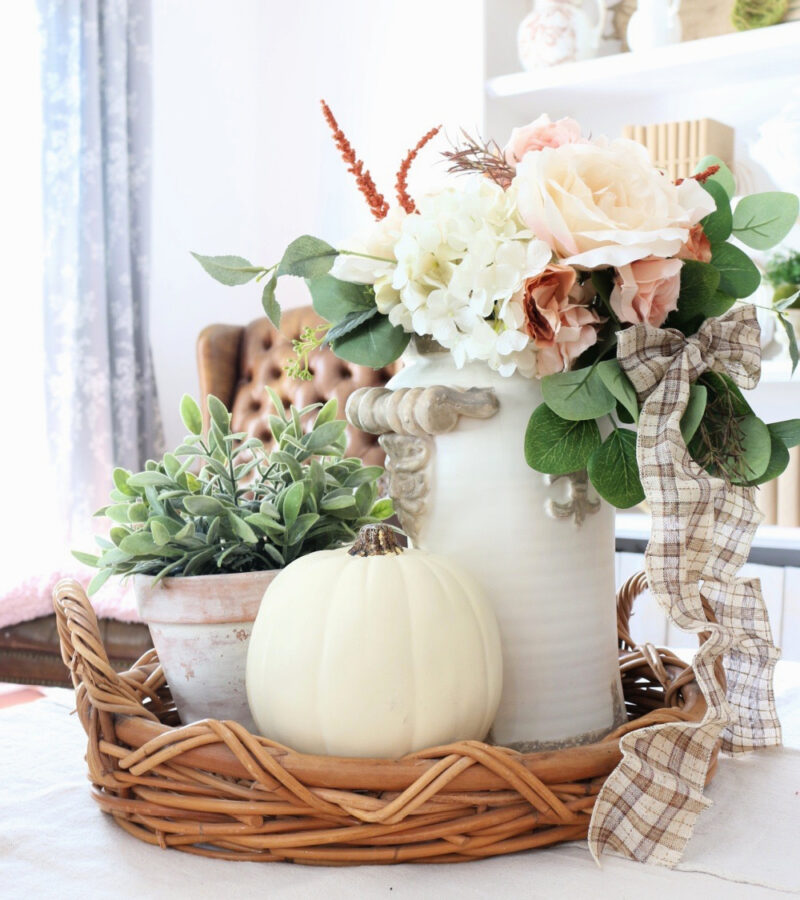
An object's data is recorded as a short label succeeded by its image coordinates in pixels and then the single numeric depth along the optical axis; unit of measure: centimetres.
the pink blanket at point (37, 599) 168
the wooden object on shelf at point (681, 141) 205
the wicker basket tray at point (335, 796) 44
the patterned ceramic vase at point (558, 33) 222
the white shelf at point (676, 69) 199
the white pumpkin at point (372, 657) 47
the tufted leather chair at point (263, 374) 219
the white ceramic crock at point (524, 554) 56
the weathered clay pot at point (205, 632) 55
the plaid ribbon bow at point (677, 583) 48
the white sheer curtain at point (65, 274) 257
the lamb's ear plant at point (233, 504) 57
